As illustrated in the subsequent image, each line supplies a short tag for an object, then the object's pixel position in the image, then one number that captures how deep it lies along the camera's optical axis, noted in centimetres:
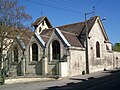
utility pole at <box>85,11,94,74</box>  1941
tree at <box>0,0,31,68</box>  1691
